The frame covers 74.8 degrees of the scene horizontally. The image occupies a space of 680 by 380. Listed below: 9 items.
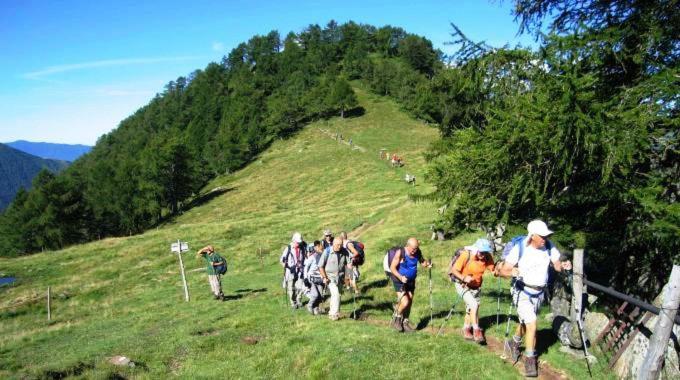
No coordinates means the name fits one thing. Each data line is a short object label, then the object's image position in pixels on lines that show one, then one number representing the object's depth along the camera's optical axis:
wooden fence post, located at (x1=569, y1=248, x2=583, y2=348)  8.93
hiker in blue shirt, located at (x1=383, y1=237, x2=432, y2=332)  10.34
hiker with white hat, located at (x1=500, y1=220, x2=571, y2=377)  7.83
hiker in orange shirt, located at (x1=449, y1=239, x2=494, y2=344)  9.29
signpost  20.86
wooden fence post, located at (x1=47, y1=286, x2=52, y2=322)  22.87
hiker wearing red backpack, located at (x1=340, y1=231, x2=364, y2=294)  15.34
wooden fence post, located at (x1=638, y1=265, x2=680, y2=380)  6.09
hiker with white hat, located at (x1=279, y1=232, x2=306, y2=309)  15.16
